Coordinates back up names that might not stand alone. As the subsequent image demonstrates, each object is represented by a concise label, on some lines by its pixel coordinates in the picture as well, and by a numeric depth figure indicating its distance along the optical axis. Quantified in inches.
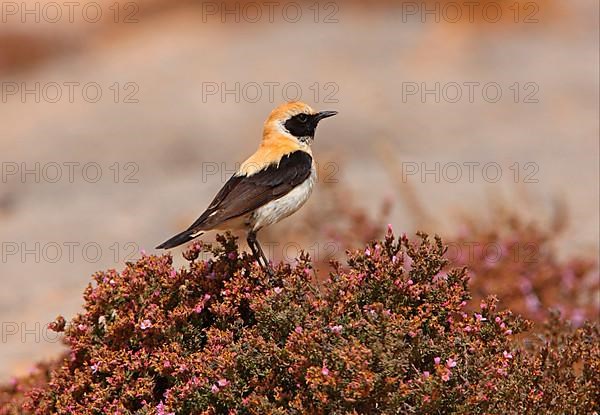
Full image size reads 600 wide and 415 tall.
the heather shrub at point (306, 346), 327.3
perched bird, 455.8
